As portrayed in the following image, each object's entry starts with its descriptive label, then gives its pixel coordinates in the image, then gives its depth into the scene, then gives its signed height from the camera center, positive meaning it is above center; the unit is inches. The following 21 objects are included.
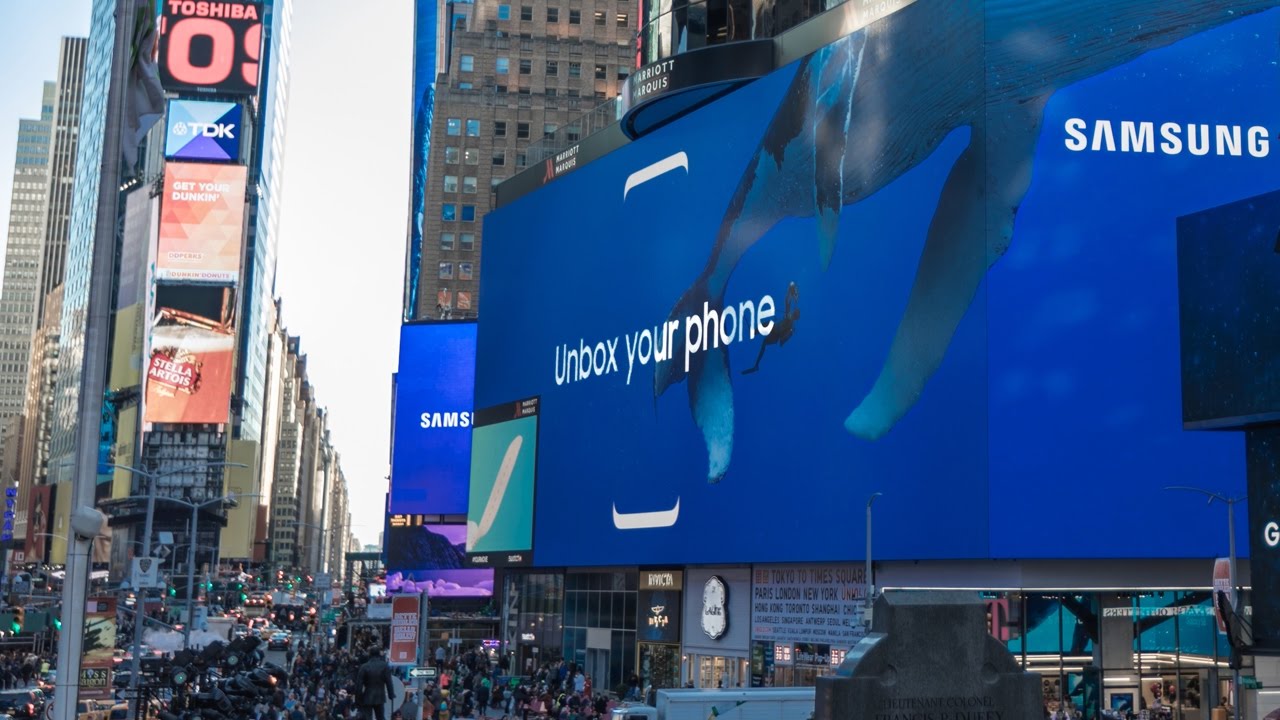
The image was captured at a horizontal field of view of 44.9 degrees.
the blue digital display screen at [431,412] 4005.9 +488.1
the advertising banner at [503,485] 2839.6 +225.6
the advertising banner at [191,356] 6254.9 +969.7
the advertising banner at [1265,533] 767.1 +44.4
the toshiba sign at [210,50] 6727.4 +2364.8
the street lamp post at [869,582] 1727.4 +35.3
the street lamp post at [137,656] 1483.8 -62.2
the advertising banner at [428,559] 4050.2 +115.8
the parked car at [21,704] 1609.0 -116.1
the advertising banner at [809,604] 1934.1 +10.2
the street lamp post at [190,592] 2078.5 +8.6
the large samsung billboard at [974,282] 1722.4 +394.8
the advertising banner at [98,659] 1555.1 -65.6
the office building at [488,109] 5393.7 +1707.7
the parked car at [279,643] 2490.9 -71.4
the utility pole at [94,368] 675.4 +104.2
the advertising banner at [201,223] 6333.7 +1526.7
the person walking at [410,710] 1299.2 -89.5
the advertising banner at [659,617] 2406.5 -14.1
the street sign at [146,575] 1540.4 +21.2
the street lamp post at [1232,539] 1393.9 +79.2
